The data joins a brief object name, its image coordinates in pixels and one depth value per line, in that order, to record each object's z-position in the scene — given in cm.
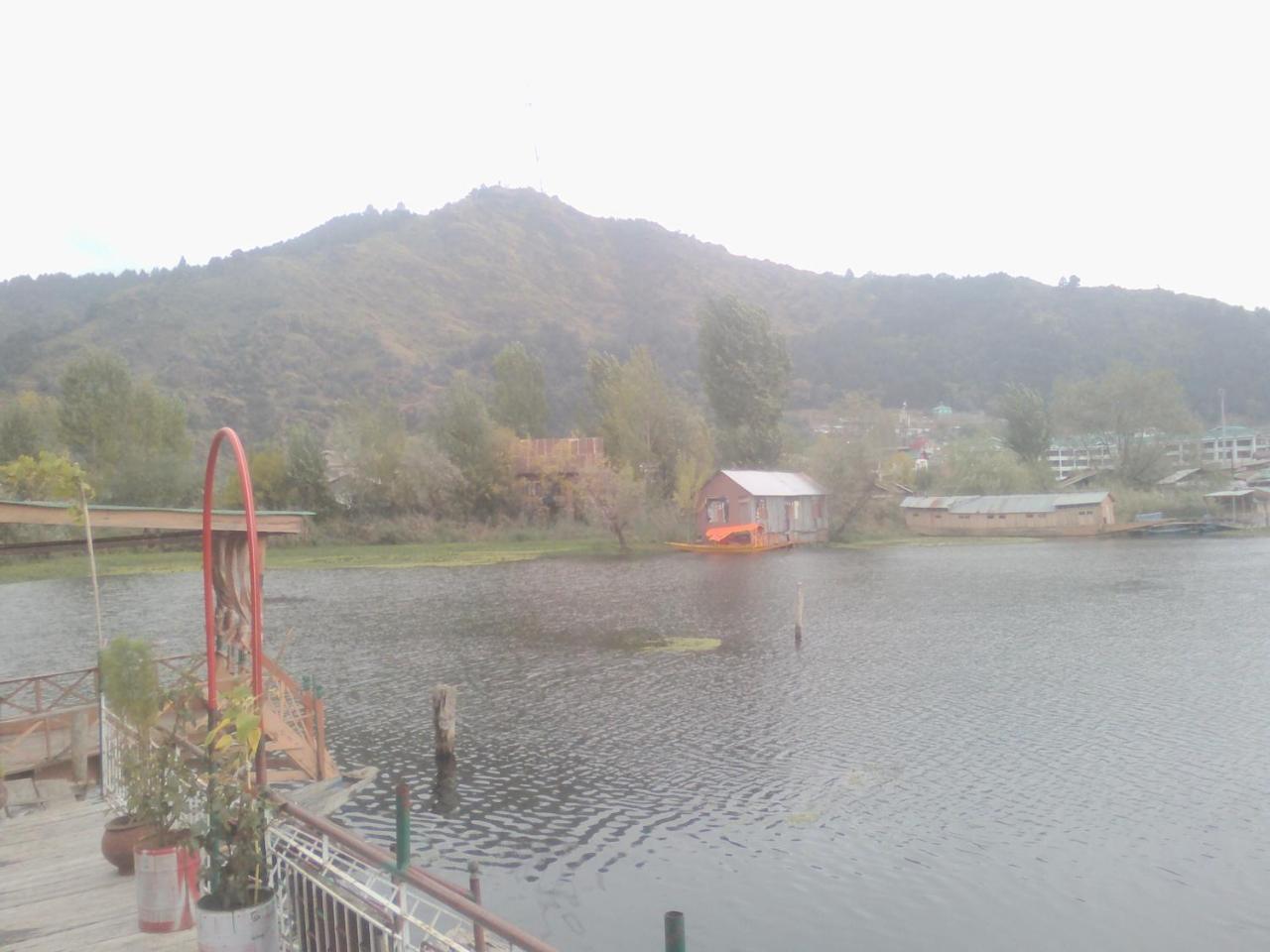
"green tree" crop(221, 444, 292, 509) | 6756
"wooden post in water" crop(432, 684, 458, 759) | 1788
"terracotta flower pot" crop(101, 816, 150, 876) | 820
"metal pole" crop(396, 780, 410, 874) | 728
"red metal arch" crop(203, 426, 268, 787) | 696
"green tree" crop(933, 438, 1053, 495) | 8106
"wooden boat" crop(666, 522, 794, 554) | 6288
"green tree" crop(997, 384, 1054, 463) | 8769
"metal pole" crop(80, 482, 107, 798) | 1142
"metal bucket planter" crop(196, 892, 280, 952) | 612
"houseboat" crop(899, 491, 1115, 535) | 7238
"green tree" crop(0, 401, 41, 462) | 6309
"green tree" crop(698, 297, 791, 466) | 7912
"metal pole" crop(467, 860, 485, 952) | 752
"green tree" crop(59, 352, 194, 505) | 6288
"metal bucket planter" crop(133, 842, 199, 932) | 702
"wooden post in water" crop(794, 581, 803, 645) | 2850
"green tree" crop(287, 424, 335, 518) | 6844
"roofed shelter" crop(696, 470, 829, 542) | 6588
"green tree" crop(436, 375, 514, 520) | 7219
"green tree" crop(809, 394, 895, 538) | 6975
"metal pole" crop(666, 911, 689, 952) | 464
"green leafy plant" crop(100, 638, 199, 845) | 709
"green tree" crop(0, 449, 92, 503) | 1254
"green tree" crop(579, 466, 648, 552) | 6406
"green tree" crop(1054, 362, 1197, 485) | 8631
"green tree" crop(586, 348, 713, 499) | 7281
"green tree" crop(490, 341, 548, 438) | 8450
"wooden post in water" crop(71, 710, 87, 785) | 1292
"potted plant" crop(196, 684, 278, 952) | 614
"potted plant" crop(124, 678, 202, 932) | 702
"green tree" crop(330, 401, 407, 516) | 7156
